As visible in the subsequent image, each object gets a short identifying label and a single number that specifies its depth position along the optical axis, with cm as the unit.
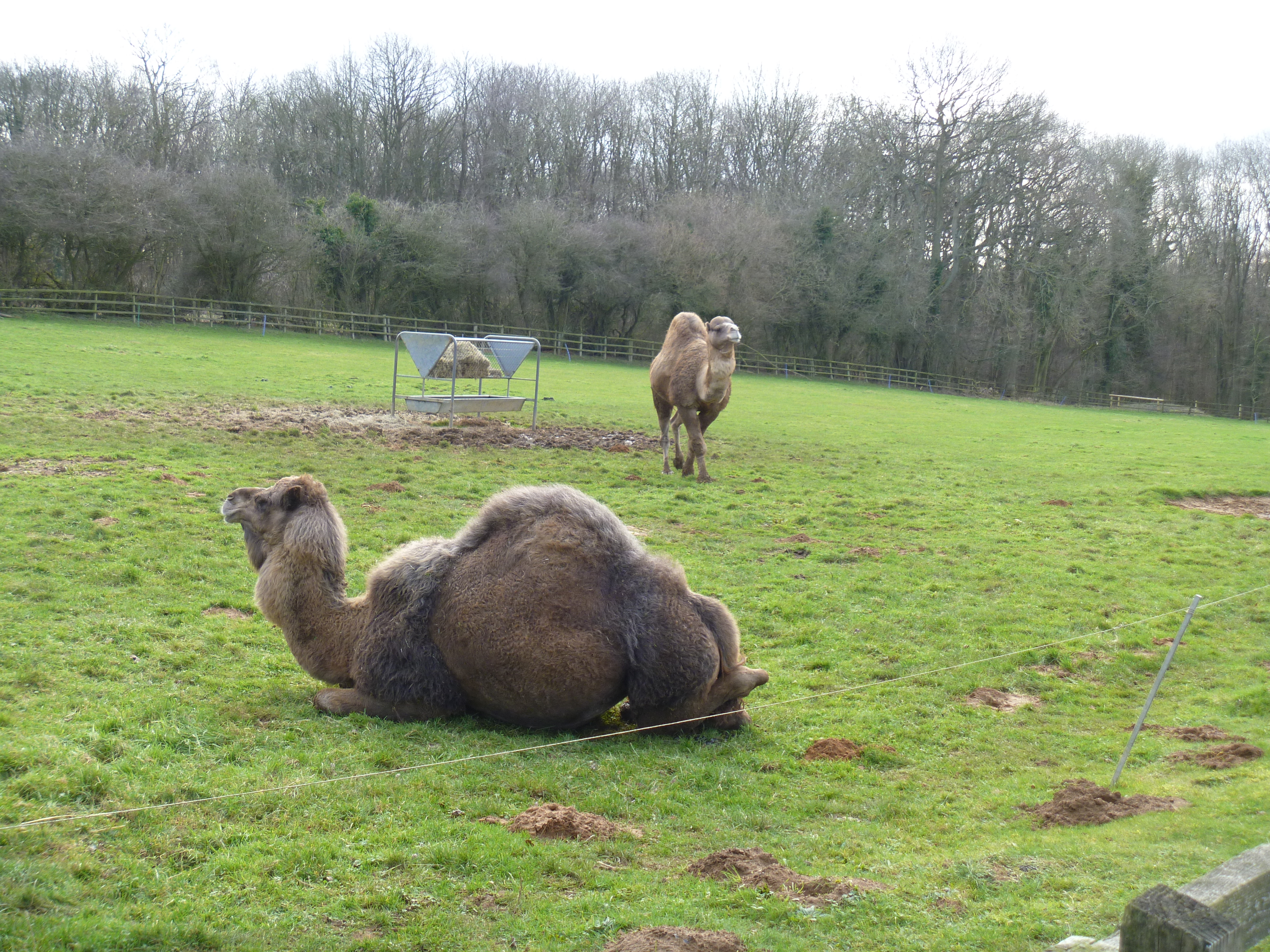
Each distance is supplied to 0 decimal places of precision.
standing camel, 1547
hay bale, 2055
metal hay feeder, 1875
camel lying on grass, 574
